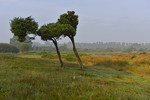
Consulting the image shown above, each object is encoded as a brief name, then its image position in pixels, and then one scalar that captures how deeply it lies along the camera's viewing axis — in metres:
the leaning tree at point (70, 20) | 22.23
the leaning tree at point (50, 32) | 19.67
